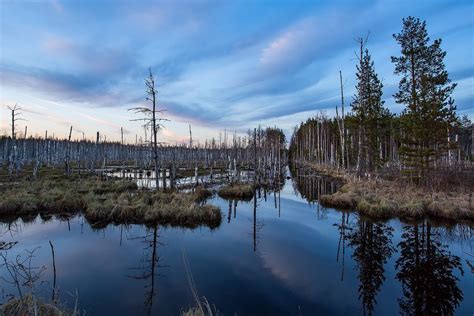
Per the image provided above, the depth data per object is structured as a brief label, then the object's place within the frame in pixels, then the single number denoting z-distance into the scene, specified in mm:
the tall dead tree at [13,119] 29047
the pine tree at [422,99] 20203
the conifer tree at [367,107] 26916
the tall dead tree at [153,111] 22000
